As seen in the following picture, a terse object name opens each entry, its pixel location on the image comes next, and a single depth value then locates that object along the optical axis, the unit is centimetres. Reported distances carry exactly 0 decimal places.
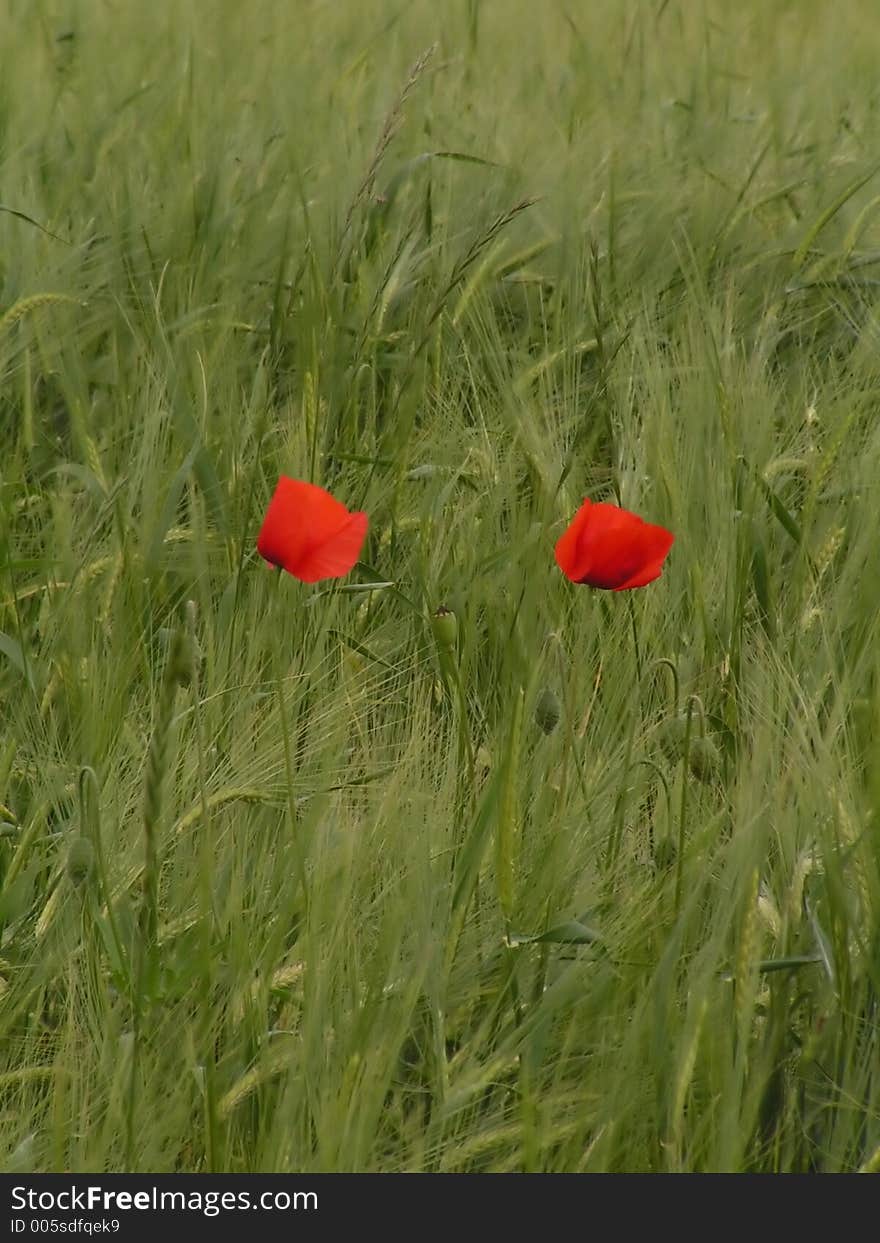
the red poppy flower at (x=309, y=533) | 460
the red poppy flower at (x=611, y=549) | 463
